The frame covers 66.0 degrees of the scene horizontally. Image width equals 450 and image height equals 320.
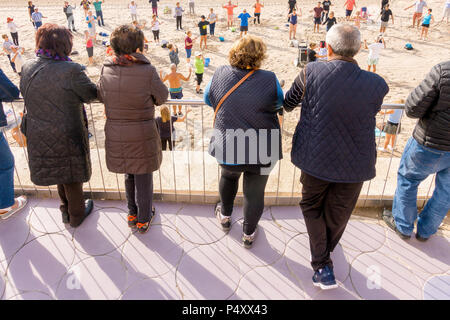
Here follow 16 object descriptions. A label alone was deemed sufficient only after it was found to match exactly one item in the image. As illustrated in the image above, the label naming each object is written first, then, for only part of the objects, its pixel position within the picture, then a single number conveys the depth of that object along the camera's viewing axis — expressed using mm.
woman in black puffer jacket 2602
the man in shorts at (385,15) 16528
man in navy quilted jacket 2180
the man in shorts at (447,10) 18439
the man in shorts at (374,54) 11992
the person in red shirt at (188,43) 13672
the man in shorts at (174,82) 9367
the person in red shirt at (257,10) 19438
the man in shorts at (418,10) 18250
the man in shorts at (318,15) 17823
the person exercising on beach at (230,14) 19344
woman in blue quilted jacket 2402
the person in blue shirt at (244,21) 16672
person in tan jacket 2533
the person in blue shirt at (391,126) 7375
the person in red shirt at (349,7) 19438
